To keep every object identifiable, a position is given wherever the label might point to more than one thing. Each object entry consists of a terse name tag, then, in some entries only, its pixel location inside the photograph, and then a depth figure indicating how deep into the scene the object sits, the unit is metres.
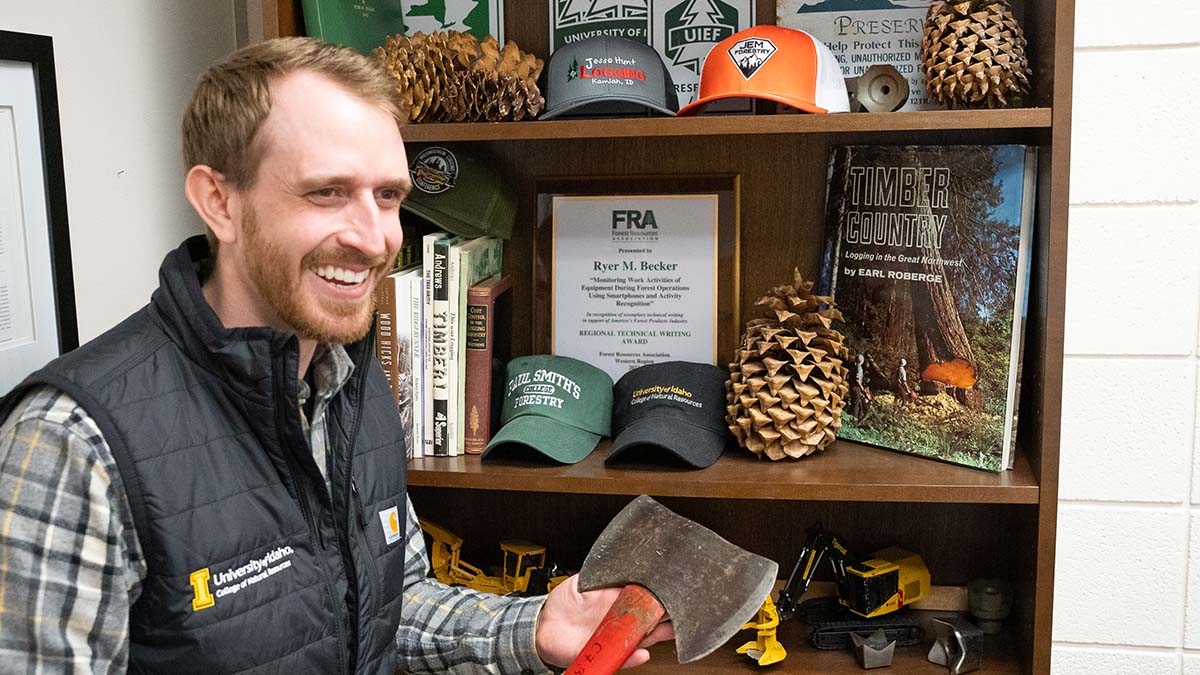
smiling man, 1.02
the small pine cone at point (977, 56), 1.53
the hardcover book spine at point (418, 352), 1.66
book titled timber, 1.67
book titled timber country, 1.60
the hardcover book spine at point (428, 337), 1.67
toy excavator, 1.77
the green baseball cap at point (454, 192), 1.76
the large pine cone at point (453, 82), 1.62
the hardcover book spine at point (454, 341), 1.67
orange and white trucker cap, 1.57
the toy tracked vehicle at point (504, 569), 1.86
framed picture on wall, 1.27
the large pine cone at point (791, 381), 1.65
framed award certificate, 1.84
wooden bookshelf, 1.51
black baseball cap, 1.62
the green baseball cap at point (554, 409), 1.66
